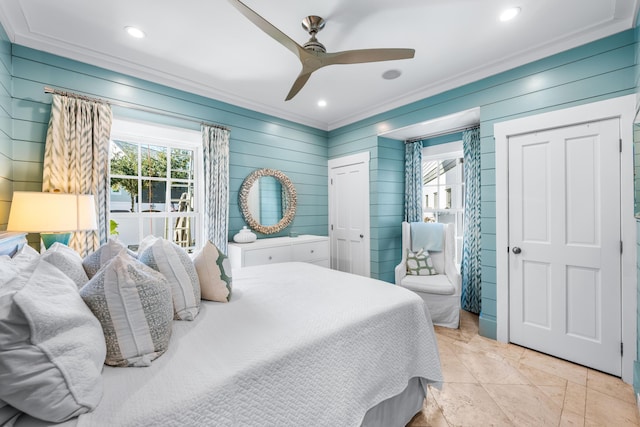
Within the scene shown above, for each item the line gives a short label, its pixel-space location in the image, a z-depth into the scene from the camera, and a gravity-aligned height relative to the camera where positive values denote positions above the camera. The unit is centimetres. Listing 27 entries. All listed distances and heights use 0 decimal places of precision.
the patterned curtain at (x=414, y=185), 398 +40
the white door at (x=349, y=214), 394 +0
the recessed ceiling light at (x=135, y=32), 217 +142
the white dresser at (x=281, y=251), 322 -45
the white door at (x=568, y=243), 216 -25
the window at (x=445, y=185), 379 +39
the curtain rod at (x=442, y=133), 343 +106
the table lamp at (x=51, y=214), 172 +1
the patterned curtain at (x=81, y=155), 229 +51
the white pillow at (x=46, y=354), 69 -36
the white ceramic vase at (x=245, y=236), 339 -27
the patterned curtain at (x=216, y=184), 320 +35
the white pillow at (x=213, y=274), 165 -35
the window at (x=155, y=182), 288 +36
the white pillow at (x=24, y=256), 116 -19
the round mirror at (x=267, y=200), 362 +19
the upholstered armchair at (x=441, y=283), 302 -77
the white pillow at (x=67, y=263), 113 -20
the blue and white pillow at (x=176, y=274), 139 -30
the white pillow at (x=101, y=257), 132 -20
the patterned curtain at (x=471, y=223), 333 -11
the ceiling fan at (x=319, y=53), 182 +108
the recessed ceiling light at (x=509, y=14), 196 +141
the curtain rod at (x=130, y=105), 233 +104
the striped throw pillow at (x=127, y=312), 99 -35
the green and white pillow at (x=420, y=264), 341 -61
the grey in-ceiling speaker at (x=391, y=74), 284 +143
